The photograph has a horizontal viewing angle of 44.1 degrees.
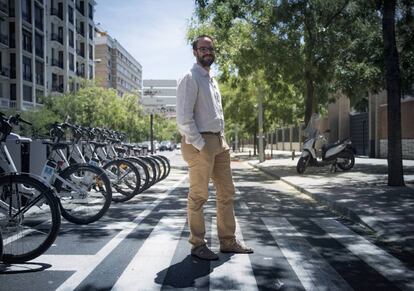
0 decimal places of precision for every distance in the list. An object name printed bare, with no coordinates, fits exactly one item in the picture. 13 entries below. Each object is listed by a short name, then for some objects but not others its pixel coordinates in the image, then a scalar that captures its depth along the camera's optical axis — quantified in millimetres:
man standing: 4922
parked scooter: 17484
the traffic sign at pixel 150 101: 25483
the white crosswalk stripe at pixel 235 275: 4086
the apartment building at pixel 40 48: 46344
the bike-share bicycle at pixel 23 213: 4797
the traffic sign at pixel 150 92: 27108
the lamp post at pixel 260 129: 28672
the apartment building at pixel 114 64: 85562
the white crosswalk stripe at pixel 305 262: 4195
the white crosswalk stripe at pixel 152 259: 4160
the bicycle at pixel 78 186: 6902
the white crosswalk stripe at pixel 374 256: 4398
